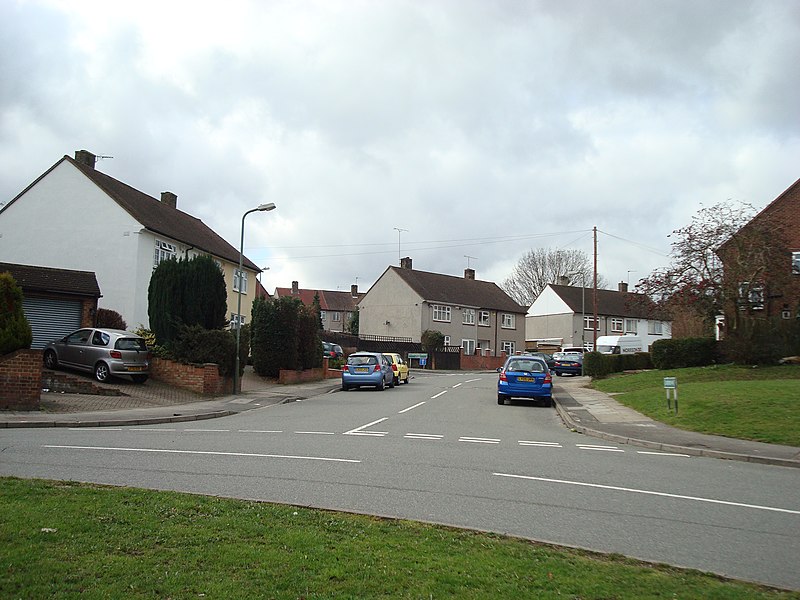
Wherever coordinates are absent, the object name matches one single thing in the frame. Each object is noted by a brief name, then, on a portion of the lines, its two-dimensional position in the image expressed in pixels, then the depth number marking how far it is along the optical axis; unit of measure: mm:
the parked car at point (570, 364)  42781
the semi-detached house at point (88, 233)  30984
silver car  21109
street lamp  22959
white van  48538
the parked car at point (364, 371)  28328
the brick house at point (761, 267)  27906
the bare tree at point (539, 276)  80188
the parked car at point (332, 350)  40725
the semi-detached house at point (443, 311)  62375
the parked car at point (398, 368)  32812
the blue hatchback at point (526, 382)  22969
